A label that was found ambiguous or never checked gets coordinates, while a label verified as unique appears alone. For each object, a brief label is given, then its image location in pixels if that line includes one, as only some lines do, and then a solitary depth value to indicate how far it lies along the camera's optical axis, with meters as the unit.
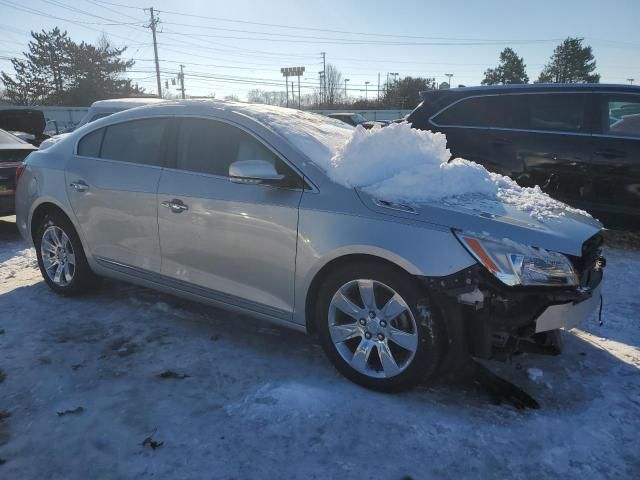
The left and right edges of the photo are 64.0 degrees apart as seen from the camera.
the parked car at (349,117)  29.69
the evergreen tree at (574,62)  68.75
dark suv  5.55
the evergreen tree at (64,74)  55.72
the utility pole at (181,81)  72.31
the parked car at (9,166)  6.53
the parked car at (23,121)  18.02
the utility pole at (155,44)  53.80
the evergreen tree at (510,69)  72.50
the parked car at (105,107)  8.15
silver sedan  2.66
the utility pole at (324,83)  85.62
